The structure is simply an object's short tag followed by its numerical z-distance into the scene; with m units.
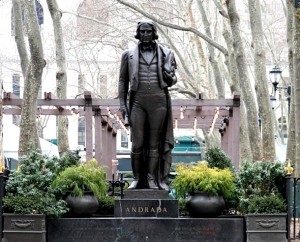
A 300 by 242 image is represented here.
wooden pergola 26.36
